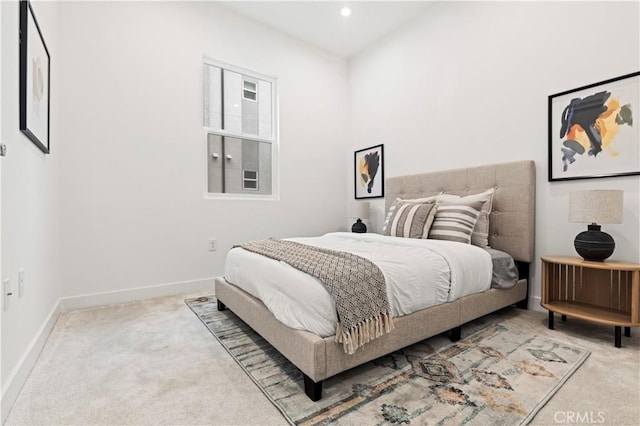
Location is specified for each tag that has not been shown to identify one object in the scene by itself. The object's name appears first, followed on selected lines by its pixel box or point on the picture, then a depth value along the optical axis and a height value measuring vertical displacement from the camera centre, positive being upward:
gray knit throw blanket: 1.41 -0.42
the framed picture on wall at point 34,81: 1.60 +0.78
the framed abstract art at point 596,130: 2.18 +0.61
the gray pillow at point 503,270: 2.37 -0.49
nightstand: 1.91 -0.61
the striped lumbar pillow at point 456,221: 2.58 -0.10
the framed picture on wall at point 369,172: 4.14 +0.53
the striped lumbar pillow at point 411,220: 2.73 -0.10
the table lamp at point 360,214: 4.05 -0.06
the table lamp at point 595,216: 1.97 -0.04
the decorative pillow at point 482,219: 2.69 -0.08
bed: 1.40 -0.62
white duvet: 1.44 -0.41
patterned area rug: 1.29 -0.87
